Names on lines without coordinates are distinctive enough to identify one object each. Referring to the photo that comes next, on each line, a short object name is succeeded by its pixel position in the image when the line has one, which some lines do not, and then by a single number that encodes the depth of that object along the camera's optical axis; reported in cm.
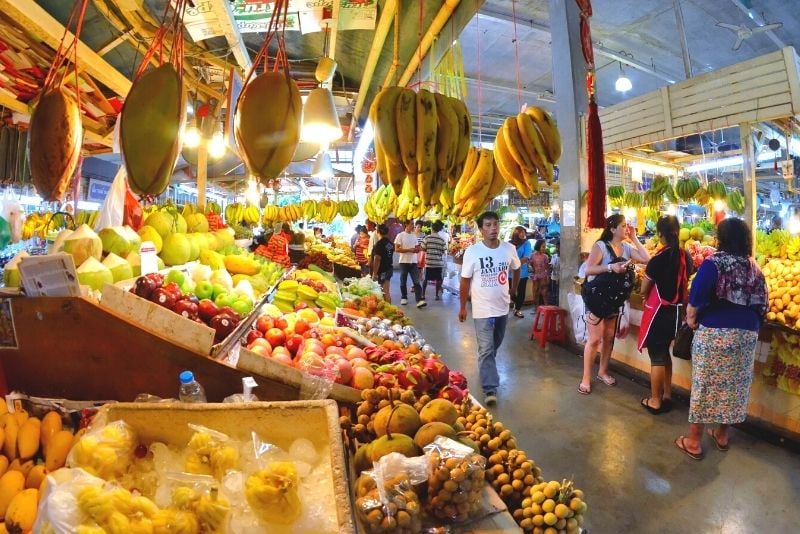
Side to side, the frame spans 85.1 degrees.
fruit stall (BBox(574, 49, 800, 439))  380
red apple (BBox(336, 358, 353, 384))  216
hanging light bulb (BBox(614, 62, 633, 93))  891
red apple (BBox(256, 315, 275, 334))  274
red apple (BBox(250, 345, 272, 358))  232
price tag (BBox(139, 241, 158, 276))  272
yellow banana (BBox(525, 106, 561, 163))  168
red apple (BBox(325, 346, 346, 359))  251
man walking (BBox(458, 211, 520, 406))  438
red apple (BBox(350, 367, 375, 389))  213
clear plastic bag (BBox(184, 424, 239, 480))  129
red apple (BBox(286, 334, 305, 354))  257
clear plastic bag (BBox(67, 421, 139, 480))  127
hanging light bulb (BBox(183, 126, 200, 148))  505
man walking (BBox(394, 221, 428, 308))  931
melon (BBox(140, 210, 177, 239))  339
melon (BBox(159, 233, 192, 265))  331
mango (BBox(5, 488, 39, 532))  127
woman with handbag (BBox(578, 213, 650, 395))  467
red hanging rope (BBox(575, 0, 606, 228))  186
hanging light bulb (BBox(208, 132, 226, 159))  544
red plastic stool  644
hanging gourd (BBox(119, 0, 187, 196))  115
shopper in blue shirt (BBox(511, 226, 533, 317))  914
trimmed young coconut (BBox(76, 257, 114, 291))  220
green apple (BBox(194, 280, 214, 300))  274
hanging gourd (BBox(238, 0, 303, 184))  123
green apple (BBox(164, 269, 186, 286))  265
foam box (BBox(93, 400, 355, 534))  147
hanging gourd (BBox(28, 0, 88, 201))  137
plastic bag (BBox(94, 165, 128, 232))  302
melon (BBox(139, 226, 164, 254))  316
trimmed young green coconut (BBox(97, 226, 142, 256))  268
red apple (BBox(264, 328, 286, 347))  260
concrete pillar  585
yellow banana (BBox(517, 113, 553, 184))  166
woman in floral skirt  317
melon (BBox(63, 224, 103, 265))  238
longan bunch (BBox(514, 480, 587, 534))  152
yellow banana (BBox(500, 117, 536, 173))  170
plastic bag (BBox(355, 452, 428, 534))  130
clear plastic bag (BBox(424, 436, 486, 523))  139
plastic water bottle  171
